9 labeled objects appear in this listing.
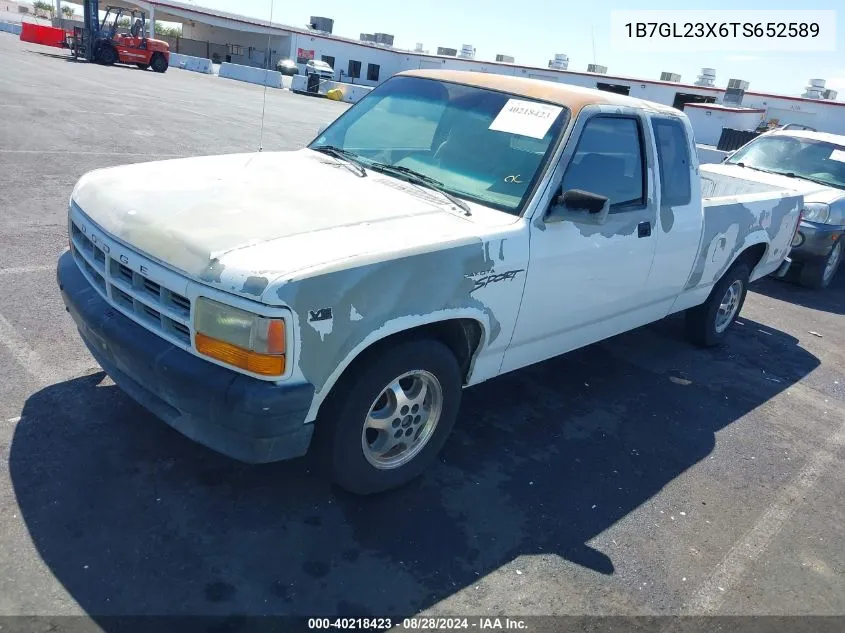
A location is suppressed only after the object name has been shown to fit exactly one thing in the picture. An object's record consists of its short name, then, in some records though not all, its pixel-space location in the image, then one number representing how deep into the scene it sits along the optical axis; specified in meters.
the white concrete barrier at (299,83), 37.18
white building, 29.05
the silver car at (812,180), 8.28
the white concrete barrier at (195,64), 41.66
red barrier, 39.94
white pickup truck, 2.61
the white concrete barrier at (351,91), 36.25
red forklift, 31.06
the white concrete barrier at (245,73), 38.69
